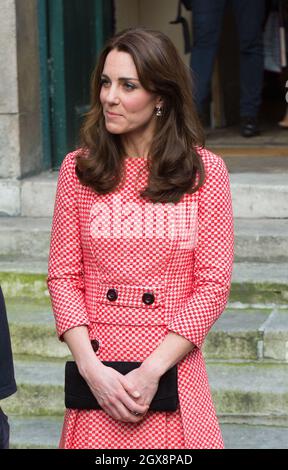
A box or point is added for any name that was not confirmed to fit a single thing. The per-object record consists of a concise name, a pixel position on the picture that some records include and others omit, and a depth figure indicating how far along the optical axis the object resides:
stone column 14.07
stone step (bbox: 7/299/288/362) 11.33
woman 6.87
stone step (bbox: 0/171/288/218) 13.66
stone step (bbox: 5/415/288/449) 10.36
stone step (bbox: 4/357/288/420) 10.87
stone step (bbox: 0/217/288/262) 12.89
